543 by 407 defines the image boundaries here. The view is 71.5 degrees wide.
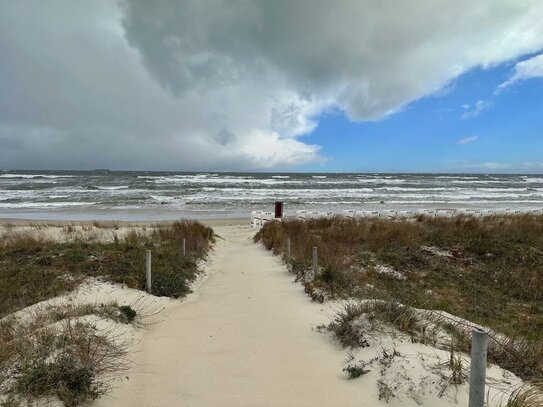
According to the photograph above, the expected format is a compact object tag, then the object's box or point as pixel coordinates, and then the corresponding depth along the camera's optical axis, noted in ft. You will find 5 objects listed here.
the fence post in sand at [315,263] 24.21
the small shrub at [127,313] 16.82
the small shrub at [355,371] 12.19
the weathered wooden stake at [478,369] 8.16
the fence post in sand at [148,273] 21.68
